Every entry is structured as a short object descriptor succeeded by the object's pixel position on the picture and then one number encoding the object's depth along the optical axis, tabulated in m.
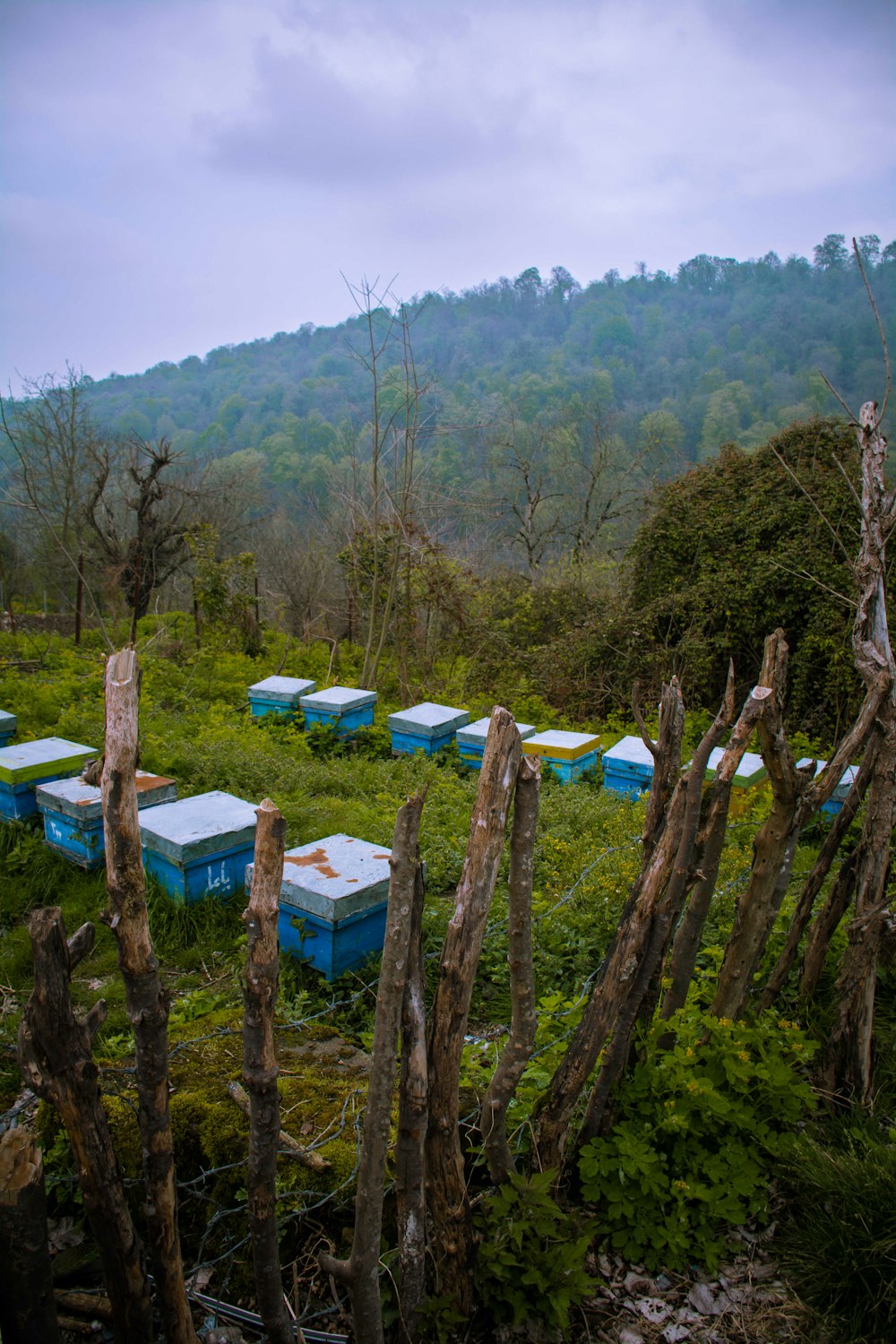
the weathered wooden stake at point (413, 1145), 1.84
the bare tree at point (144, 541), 13.04
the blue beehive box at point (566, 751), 7.13
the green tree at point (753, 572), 8.75
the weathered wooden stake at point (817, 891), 2.91
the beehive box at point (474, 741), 7.46
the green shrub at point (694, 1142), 2.27
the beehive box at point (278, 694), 8.82
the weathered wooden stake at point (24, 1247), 1.51
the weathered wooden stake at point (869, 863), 2.74
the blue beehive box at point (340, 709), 8.43
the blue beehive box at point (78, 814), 4.78
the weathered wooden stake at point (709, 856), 2.40
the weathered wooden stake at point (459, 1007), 1.87
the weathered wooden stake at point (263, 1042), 1.68
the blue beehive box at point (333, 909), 3.70
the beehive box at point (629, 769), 6.52
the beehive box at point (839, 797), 5.50
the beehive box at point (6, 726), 6.56
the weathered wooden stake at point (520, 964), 1.98
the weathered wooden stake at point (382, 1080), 1.74
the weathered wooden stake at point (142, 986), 1.70
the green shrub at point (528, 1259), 1.98
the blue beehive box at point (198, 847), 4.34
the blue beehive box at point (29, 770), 5.37
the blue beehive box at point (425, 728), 7.89
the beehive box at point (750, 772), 6.05
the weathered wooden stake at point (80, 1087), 1.59
